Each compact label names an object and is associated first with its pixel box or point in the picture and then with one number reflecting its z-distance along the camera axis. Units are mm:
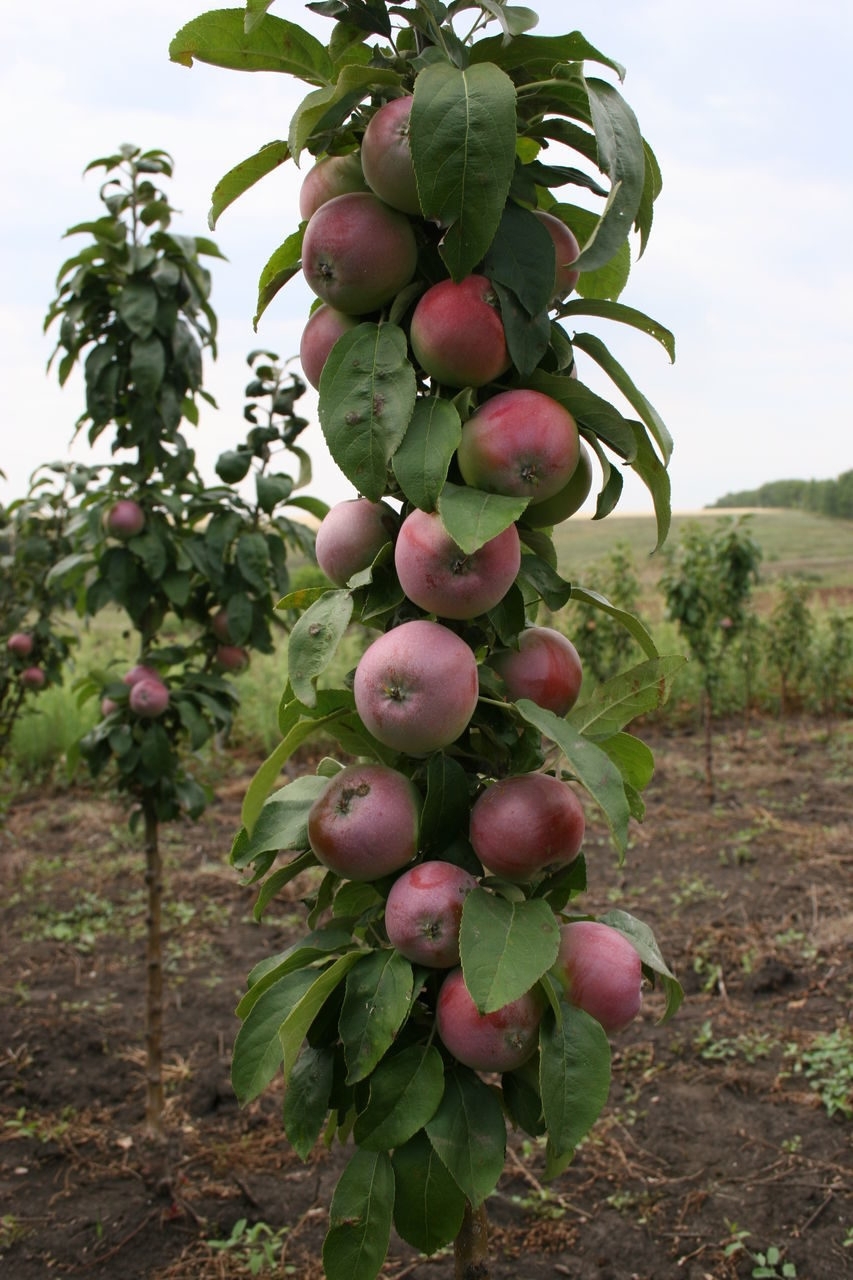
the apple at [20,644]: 4820
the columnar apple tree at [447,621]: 958
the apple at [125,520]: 2748
